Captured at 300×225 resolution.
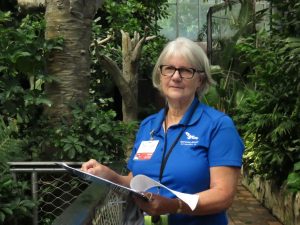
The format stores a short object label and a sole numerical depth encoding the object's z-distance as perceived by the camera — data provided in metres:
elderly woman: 1.69
